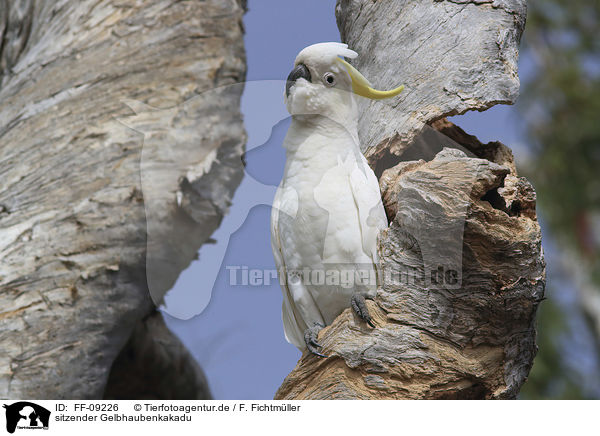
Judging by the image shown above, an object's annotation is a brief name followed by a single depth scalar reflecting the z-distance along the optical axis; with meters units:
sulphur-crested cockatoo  7.68
